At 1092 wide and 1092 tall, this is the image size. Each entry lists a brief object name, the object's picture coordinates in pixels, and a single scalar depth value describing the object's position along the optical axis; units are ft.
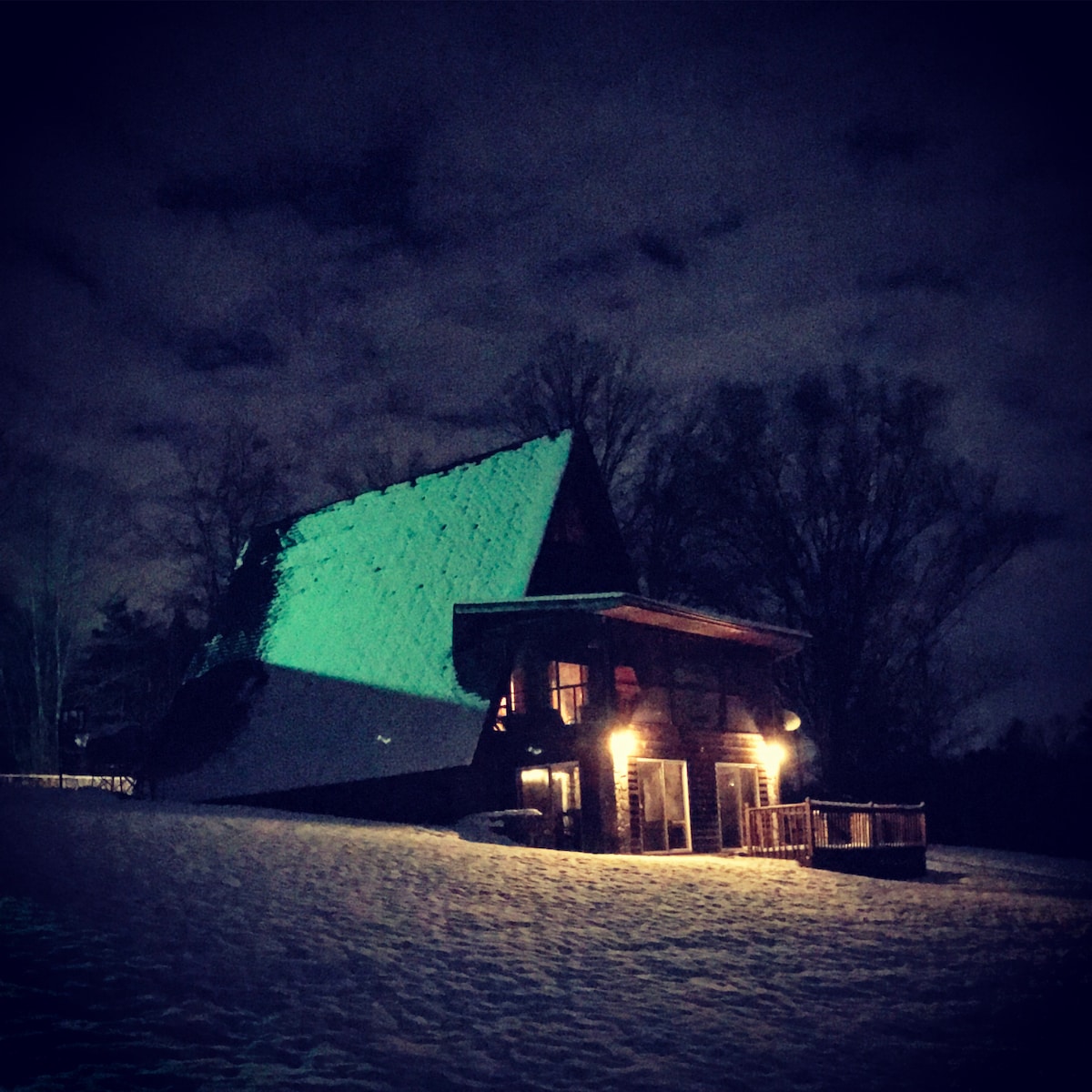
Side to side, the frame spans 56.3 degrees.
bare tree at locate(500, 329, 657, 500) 123.13
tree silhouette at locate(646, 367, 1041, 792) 110.22
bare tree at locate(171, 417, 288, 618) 140.77
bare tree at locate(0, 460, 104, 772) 129.39
